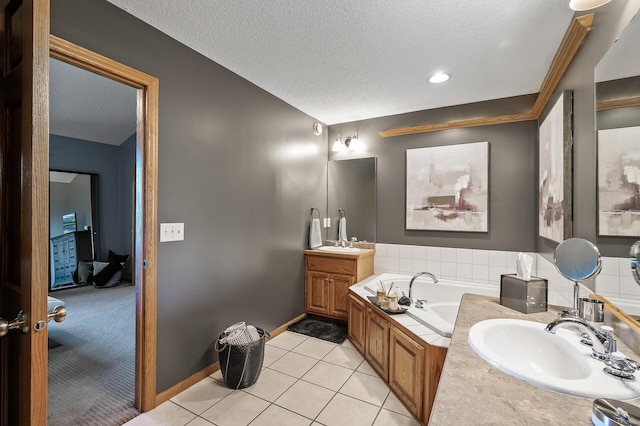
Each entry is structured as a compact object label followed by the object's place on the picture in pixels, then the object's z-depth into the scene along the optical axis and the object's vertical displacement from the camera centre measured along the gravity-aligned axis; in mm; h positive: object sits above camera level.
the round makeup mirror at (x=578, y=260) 1097 -186
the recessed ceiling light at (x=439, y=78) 2509 +1213
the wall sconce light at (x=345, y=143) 3822 +941
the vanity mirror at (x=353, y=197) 3760 +219
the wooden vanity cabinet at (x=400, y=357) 1774 -1049
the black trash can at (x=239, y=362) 2104 -1113
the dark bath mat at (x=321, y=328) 3041 -1317
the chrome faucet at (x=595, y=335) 967 -416
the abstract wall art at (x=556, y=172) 1870 +316
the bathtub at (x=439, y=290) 2961 -815
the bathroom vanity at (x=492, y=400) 723 -521
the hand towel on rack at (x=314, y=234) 3652 -274
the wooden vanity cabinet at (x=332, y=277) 3297 -770
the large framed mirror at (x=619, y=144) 1057 +288
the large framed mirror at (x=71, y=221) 4941 -166
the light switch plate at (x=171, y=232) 1999 -139
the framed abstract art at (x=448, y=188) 3145 +288
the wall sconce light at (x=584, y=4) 1350 +1006
